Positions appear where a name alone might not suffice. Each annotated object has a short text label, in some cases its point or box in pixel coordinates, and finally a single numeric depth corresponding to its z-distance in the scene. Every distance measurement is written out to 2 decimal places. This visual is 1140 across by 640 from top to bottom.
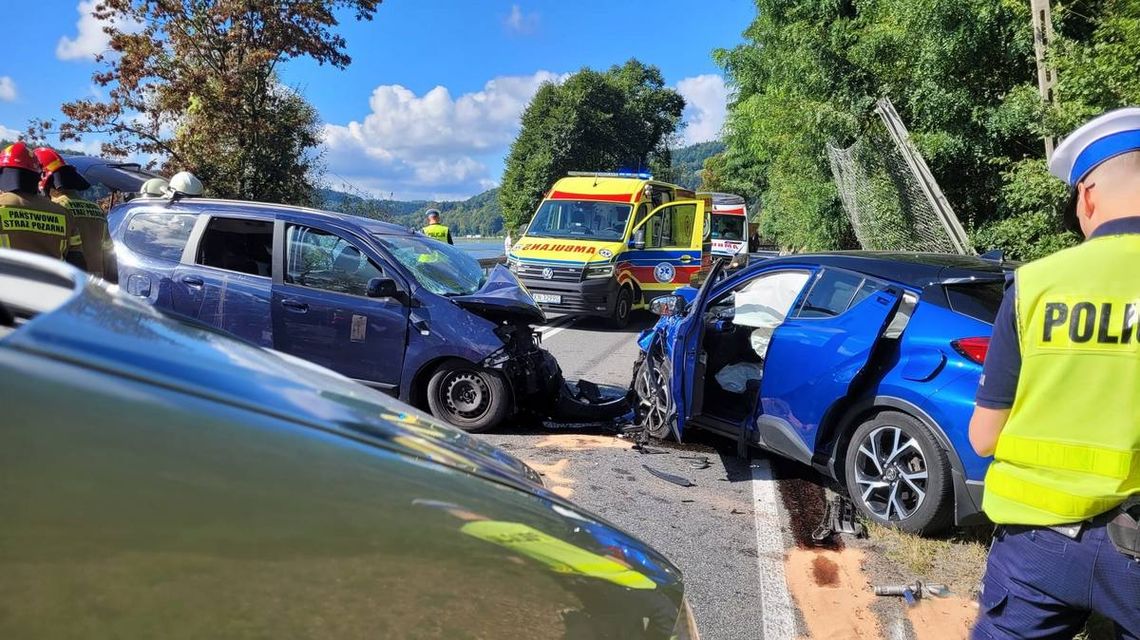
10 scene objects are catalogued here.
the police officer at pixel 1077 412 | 1.58
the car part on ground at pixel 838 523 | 4.10
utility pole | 9.00
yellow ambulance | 11.74
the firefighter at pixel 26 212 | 4.43
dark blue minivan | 5.73
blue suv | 3.77
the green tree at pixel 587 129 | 46.97
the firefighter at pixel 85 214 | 5.02
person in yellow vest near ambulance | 12.04
